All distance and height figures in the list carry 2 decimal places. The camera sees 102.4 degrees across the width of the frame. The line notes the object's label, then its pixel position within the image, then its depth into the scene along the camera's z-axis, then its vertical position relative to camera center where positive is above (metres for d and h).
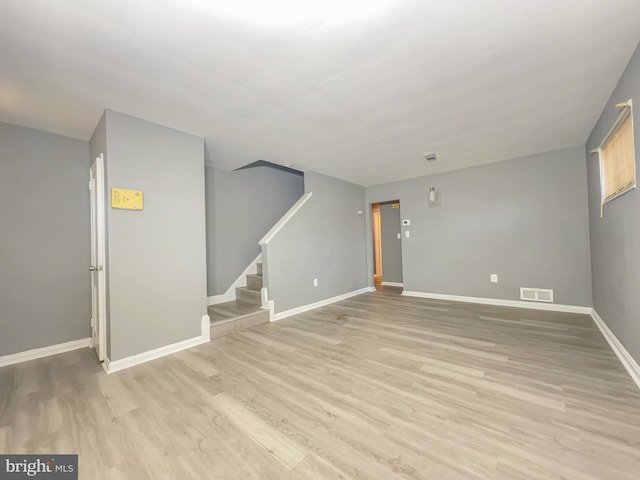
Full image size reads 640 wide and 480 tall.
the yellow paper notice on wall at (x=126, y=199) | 2.40 +0.50
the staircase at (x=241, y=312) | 3.26 -0.93
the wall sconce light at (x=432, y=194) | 4.85 +0.89
